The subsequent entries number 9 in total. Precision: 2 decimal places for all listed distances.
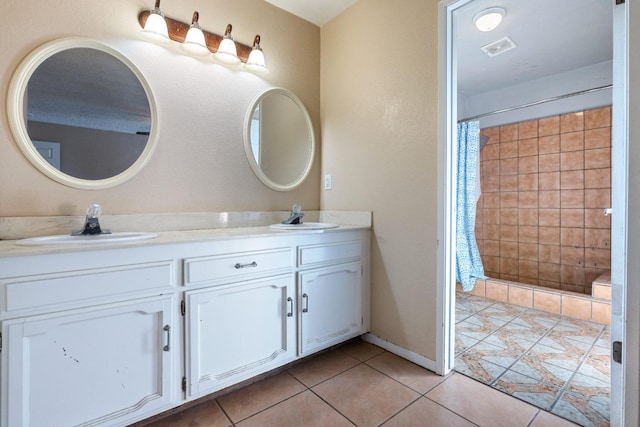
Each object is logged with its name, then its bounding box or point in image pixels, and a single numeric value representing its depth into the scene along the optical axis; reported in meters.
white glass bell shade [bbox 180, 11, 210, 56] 1.63
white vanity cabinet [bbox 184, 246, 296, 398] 1.27
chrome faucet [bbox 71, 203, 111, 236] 1.28
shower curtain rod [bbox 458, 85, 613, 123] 2.59
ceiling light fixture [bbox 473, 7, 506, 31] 1.94
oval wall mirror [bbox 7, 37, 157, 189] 1.32
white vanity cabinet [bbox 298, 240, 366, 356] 1.63
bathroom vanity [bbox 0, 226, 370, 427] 0.97
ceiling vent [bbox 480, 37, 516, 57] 2.31
